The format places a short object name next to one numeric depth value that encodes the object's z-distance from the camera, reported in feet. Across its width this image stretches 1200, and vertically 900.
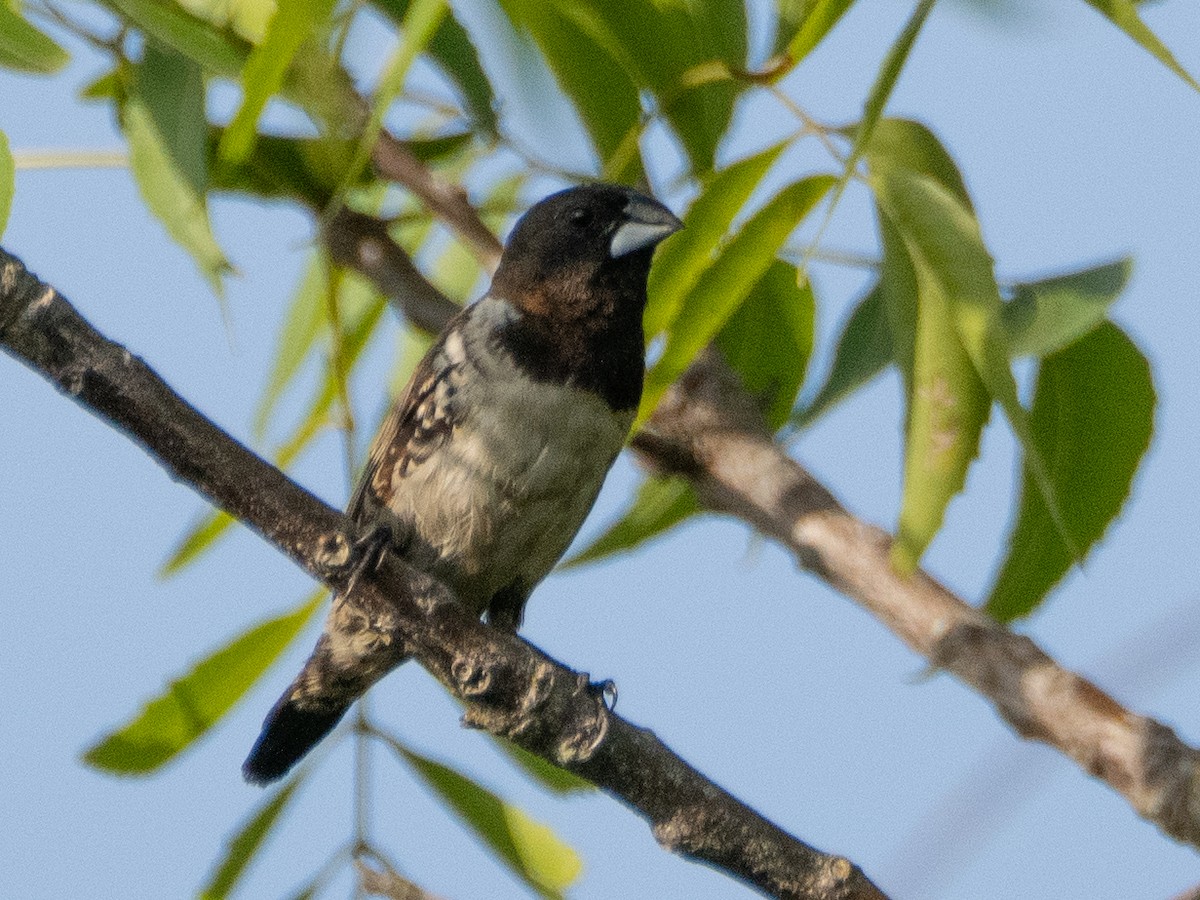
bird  22.62
